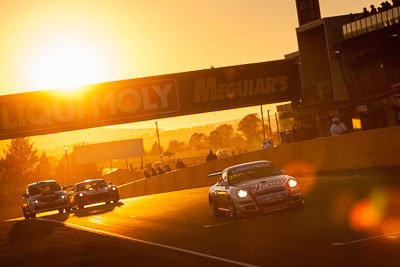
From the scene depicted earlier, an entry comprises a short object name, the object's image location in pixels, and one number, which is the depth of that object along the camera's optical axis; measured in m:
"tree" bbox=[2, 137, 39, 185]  148.50
